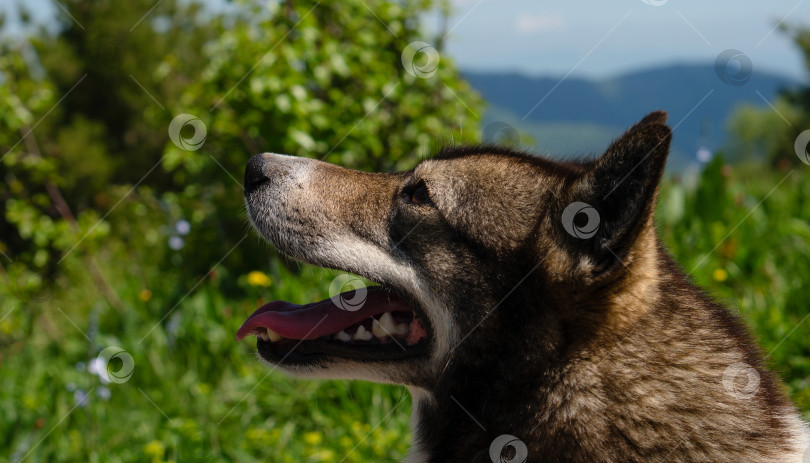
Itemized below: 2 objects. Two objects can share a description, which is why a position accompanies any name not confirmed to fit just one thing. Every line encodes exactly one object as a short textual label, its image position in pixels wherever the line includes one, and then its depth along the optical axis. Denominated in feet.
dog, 7.55
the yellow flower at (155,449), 12.34
